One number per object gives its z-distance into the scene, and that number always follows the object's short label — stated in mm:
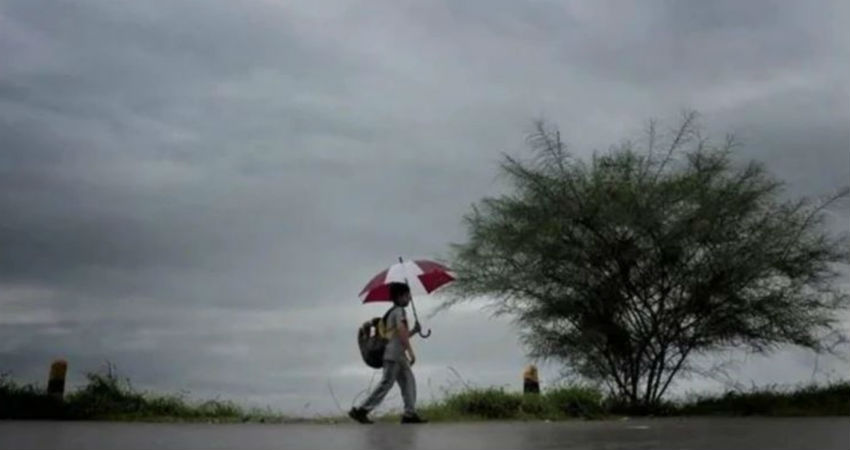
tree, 19109
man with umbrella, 14078
